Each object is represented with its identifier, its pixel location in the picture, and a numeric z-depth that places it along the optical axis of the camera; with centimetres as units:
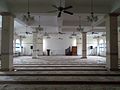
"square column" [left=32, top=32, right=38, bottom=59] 1095
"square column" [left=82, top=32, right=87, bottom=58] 1111
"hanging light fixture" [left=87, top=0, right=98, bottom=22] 482
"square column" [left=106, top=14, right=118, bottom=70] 535
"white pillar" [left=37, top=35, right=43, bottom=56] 1688
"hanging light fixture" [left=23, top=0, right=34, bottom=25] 488
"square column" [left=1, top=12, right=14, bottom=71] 516
